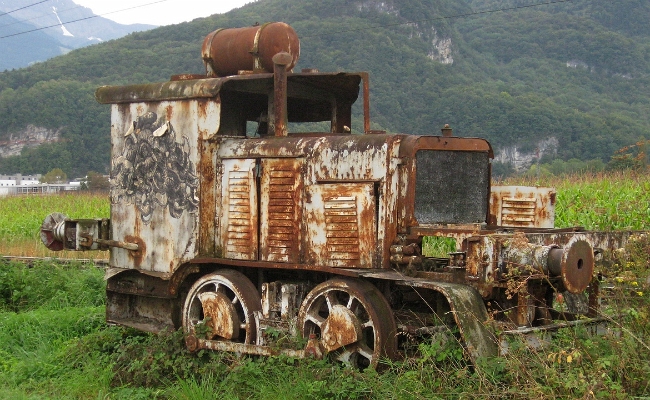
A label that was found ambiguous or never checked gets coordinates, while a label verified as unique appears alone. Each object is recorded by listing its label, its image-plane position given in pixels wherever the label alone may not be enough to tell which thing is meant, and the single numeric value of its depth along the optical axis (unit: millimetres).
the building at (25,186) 42156
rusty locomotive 6039
